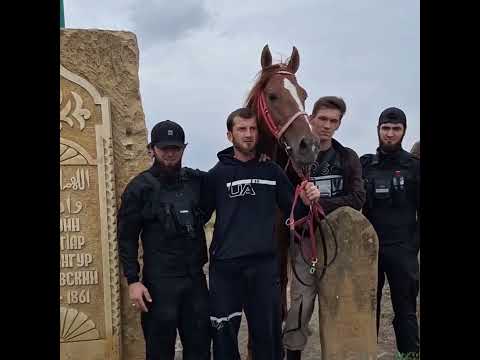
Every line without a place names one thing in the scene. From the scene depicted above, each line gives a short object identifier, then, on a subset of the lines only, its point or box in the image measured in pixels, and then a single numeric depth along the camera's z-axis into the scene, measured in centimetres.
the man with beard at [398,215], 425
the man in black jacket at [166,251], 344
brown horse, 349
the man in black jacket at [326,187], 380
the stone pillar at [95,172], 428
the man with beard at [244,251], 341
